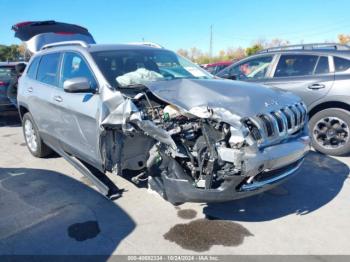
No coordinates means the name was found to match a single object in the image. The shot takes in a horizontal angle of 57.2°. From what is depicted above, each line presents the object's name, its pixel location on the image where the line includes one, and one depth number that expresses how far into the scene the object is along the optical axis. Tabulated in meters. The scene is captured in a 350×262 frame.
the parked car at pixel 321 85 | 5.21
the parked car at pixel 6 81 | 8.08
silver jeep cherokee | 2.81
